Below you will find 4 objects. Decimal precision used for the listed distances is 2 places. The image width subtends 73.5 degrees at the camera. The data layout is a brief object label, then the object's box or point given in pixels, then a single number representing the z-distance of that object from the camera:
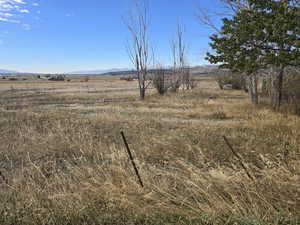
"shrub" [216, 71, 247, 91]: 28.93
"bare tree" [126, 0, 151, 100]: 18.92
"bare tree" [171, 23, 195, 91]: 24.57
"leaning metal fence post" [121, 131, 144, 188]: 2.82
